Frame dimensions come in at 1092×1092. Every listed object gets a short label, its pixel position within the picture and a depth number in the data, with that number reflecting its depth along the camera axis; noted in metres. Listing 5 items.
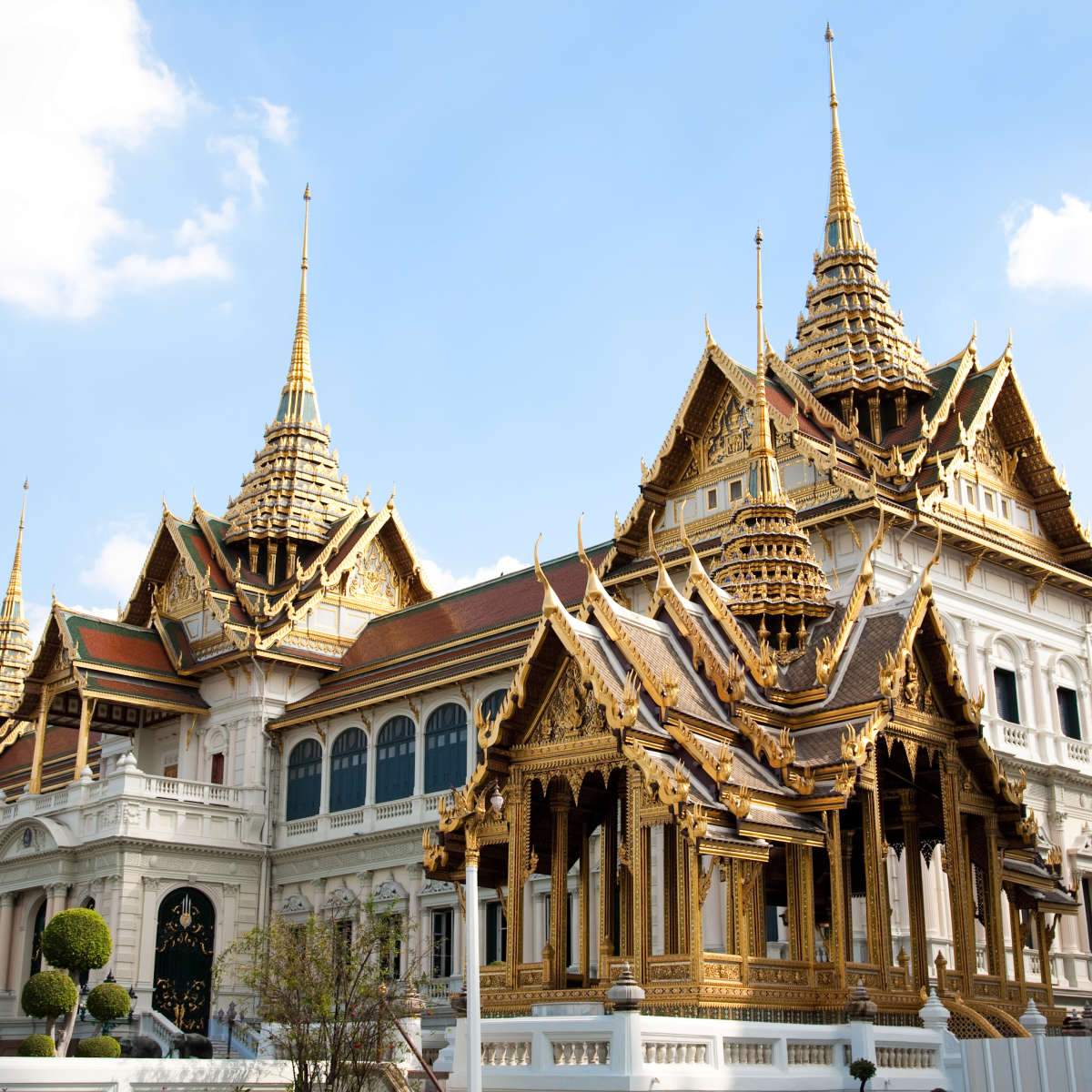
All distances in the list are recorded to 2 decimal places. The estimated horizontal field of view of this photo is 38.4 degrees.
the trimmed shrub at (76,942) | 24.30
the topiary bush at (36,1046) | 16.42
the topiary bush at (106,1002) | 22.70
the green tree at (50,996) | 21.28
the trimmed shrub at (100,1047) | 17.23
